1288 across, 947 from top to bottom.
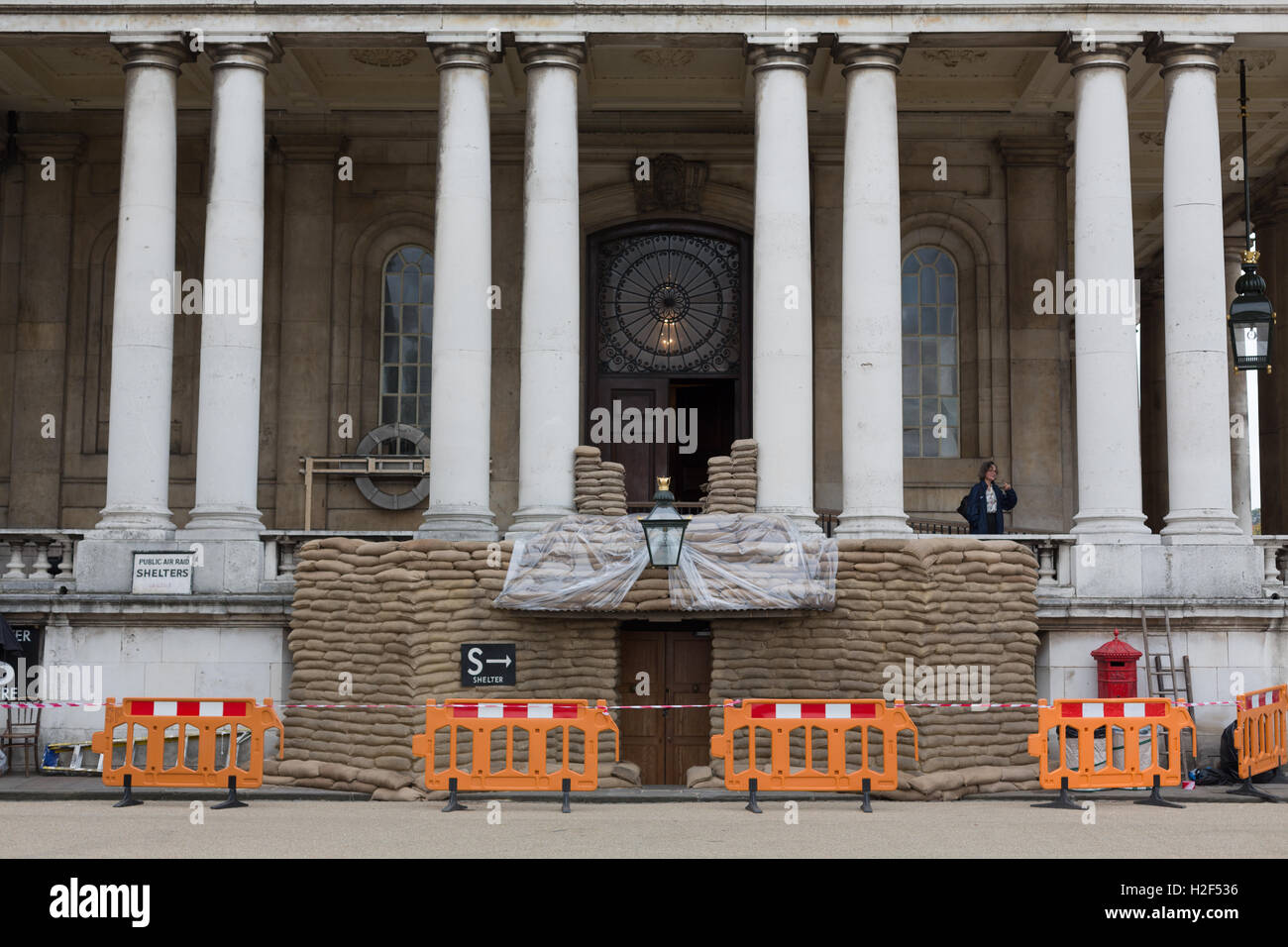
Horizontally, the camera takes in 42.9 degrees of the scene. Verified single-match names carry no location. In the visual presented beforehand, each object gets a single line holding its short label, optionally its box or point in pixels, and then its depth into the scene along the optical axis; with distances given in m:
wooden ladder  23.05
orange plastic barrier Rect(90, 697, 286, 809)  18.77
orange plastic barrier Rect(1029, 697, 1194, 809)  18.52
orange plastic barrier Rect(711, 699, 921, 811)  18.27
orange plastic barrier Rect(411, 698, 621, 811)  18.33
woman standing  25.88
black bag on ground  20.50
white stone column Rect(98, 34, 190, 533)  24.91
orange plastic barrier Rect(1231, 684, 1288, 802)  19.80
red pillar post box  22.55
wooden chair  22.98
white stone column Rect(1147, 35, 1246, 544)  24.62
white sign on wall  24.02
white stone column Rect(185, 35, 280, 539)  24.70
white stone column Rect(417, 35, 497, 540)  24.69
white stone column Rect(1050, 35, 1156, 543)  24.72
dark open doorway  30.92
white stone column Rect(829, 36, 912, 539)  24.77
